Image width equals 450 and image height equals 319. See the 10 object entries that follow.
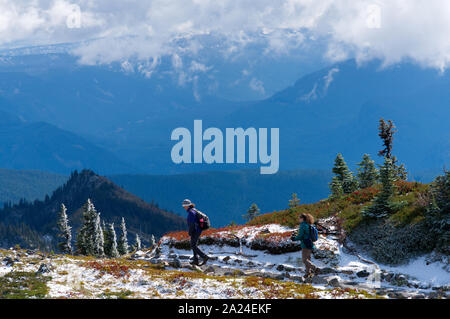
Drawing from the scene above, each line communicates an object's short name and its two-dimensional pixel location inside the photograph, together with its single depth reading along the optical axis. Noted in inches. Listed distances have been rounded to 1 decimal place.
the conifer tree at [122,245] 3667.3
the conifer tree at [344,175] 1844.2
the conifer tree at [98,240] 2855.1
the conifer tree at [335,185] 1784.0
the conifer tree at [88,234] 2753.4
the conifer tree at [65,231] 2699.3
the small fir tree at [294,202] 1393.9
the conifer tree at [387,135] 1818.4
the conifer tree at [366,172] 1994.1
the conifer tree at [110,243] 3300.4
